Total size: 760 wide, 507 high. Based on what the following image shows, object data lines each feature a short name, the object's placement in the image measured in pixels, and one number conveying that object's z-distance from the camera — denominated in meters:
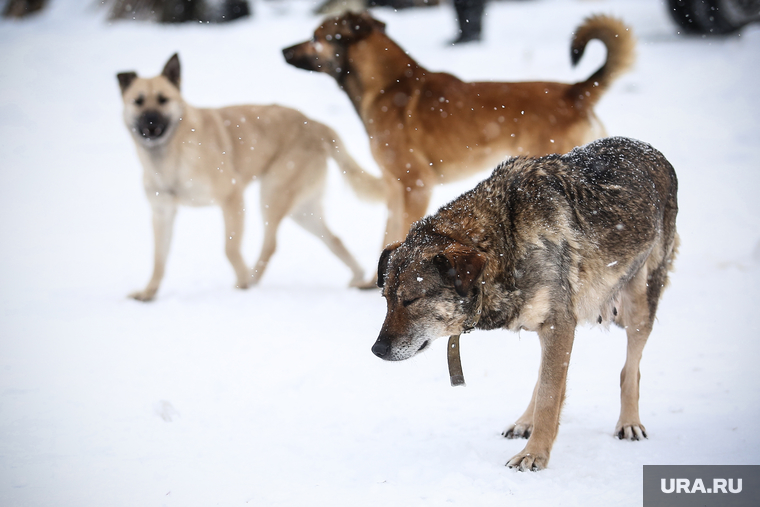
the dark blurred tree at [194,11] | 15.34
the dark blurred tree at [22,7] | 16.47
